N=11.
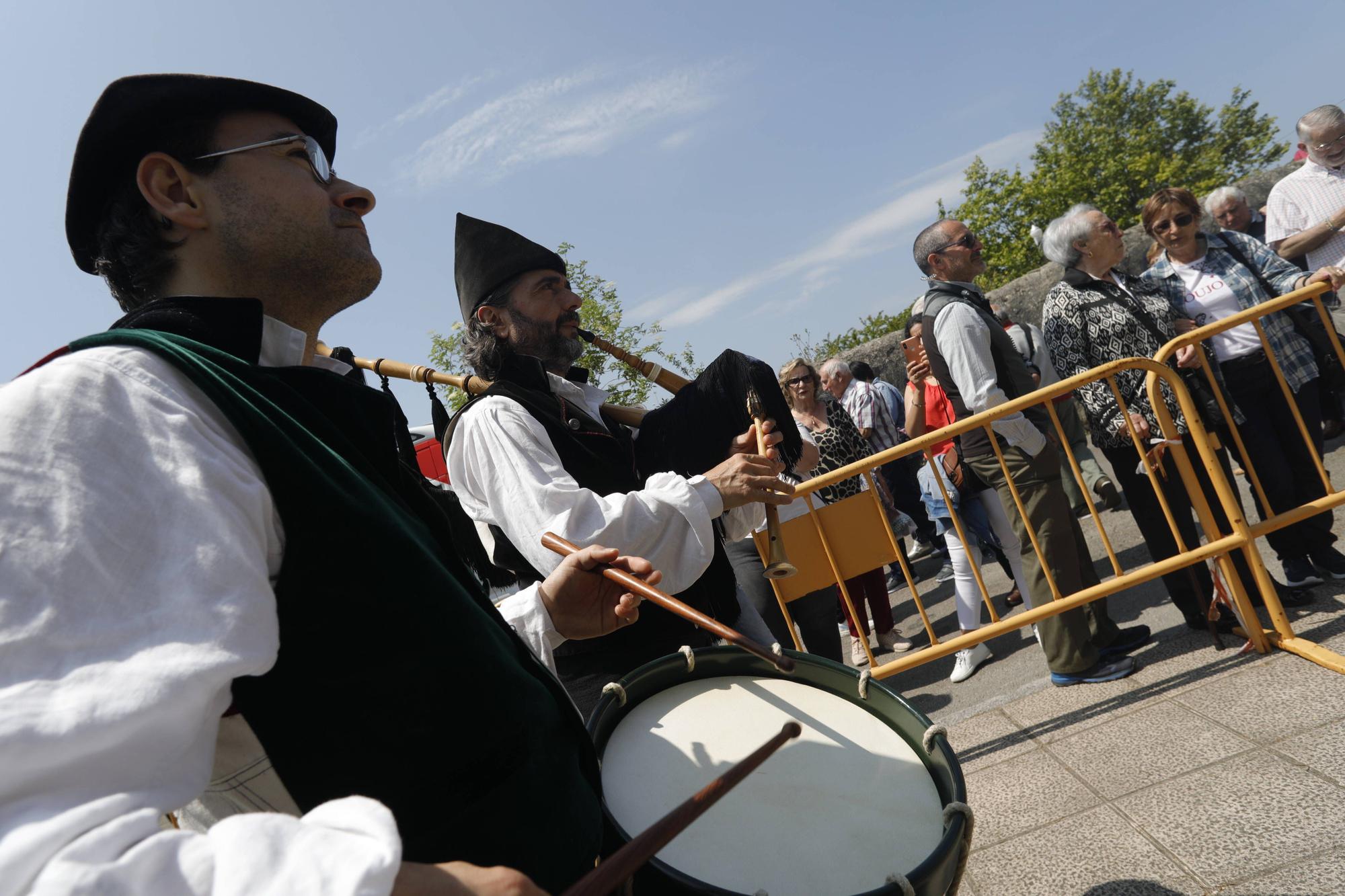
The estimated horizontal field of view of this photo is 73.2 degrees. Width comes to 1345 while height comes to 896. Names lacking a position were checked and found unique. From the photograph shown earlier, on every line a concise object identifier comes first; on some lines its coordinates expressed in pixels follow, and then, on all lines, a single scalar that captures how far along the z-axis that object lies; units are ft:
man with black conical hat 7.47
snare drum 4.69
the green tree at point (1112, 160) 102.12
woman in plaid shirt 14.42
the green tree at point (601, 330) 52.90
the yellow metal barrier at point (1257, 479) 12.28
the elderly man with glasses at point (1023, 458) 13.43
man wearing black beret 2.26
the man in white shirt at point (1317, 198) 16.46
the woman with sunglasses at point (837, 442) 18.69
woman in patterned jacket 13.84
